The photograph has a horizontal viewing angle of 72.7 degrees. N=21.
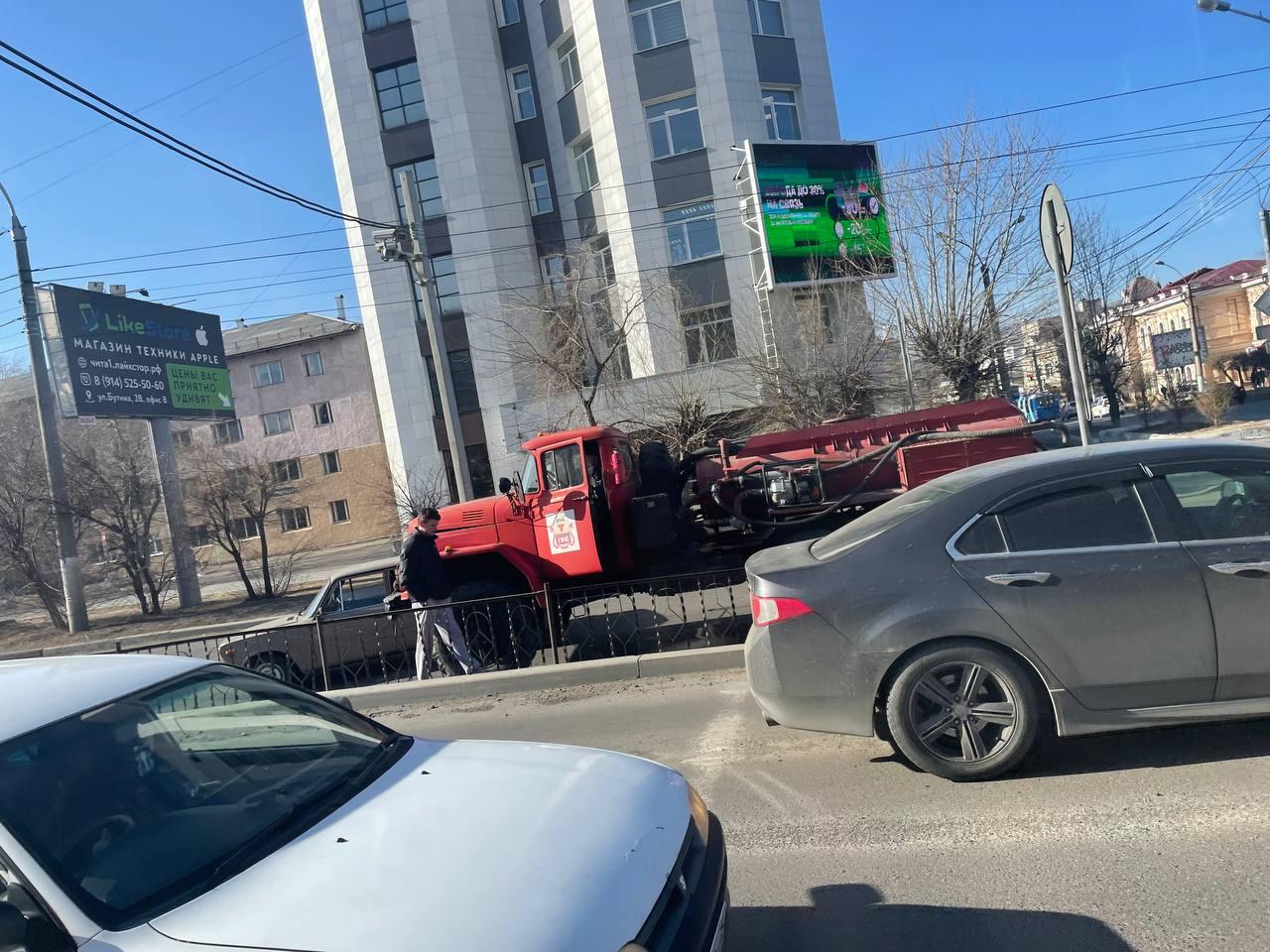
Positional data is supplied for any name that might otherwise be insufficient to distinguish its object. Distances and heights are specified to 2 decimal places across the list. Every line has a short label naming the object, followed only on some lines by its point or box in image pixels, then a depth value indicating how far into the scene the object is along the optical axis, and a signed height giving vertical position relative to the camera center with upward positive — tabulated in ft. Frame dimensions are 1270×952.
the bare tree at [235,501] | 74.43 +1.94
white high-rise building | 83.30 +32.46
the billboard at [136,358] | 68.64 +15.41
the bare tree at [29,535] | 69.31 +1.90
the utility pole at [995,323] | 57.36 +4.60
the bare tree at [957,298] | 56.54 +6.81
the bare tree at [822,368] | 64.08 +4.15
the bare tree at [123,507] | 69.92 +2.90
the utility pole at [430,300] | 49.14 +10.73
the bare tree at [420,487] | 86.48 +0.44
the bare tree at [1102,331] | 95.40 +5.48
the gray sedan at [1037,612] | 13.12 -3.42
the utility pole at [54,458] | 65.21 +7.22
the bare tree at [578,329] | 73.05 +11.49
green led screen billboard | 76.48 +19.94
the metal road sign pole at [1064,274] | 23.06 +2.86
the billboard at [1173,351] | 111.14 +1.42
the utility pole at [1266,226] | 74.11 +10.26
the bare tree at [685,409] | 67.05 +3.07
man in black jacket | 27.55 -3.32
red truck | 31.60 -1.99
